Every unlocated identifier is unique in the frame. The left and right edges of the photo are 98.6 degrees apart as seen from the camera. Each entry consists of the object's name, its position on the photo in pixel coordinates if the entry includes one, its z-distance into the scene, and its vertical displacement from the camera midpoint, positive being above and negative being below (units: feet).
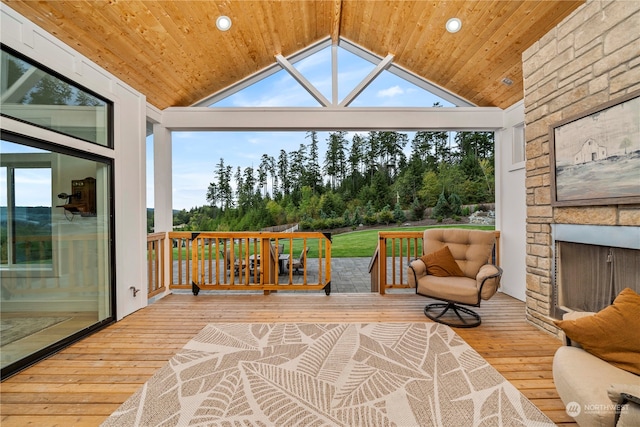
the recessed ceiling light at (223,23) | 10.26 +7.23
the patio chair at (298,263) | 16.69 -3.07
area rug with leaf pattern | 5.45 -4.05
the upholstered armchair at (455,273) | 9.65 -2.38
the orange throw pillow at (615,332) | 5.14 -2.38
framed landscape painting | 6.48 +1.45
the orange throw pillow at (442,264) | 11.06 -2.12
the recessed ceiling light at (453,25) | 10.12 +6.97
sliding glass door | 7.11 -0.95
